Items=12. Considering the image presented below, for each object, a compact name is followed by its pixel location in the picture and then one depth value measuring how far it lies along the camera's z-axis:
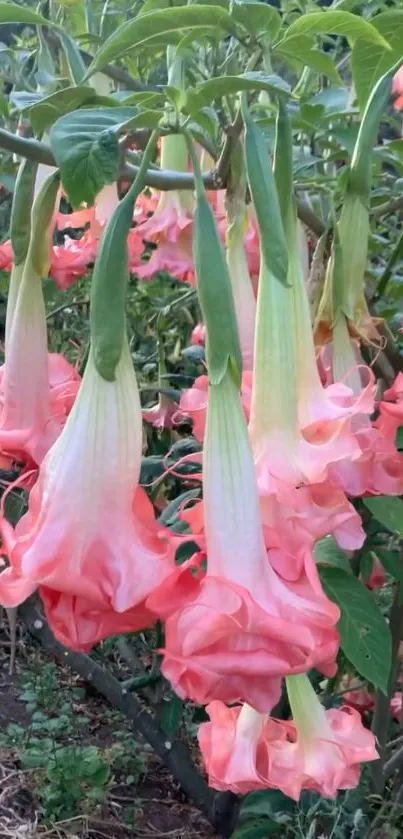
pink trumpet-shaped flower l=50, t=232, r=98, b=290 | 1.38
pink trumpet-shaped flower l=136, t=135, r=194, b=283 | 1.25
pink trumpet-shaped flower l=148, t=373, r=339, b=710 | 0.48
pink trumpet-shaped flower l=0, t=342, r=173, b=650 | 0.52
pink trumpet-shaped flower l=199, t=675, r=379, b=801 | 0.89
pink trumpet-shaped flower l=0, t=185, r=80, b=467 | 0.68
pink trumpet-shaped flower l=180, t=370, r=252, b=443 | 0.71
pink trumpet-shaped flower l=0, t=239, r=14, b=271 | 1.35
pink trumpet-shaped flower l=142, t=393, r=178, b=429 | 1.35
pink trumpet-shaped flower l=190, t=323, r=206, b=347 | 1.22
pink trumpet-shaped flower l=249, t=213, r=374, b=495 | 0.60
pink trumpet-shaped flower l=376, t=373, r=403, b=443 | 0.80
